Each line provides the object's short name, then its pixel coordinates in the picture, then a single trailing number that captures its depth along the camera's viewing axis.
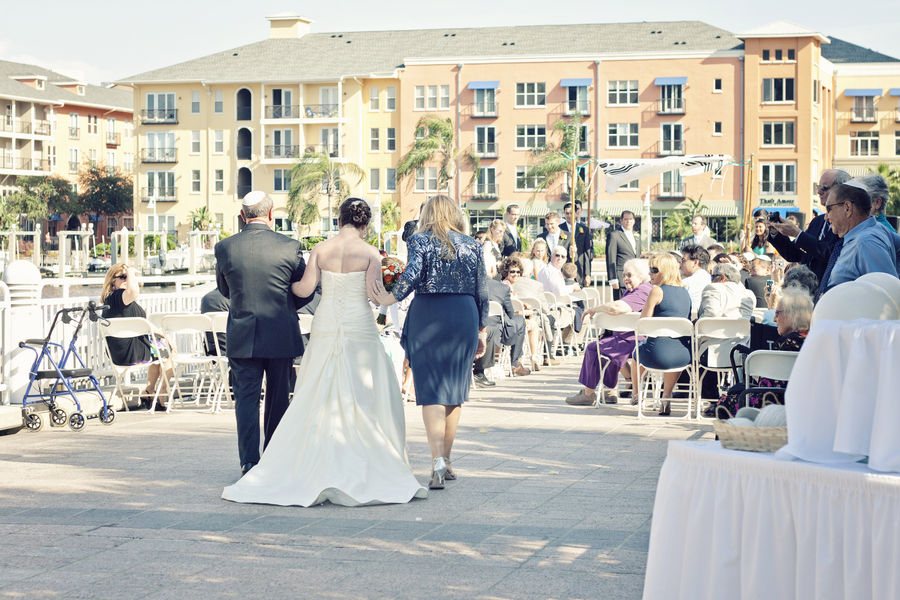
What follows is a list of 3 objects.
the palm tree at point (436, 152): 64.62
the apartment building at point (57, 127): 84.81
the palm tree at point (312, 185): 65.50
